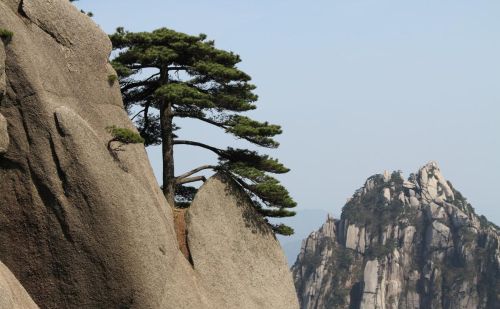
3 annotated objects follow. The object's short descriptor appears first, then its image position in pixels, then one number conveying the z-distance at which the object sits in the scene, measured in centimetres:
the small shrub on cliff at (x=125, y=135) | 2488
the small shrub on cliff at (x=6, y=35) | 2366
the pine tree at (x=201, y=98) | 3070
